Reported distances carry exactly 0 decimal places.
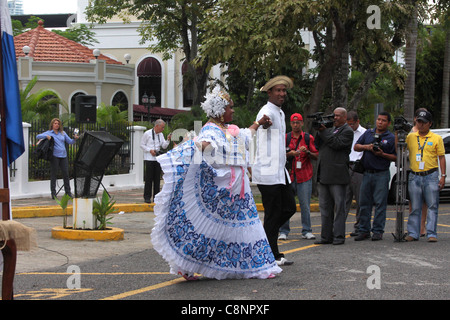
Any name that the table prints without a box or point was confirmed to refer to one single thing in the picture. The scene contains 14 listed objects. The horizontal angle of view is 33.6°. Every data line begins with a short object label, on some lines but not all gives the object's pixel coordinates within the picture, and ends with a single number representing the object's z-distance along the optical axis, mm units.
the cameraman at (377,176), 10906
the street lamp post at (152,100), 36969
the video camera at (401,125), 10680
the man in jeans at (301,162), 11250
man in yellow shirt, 10805
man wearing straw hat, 8305
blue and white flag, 5566
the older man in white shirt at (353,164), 12031
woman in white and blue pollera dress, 7289
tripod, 10727
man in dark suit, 10312
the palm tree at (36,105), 20422
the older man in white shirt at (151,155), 15758
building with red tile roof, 31391
